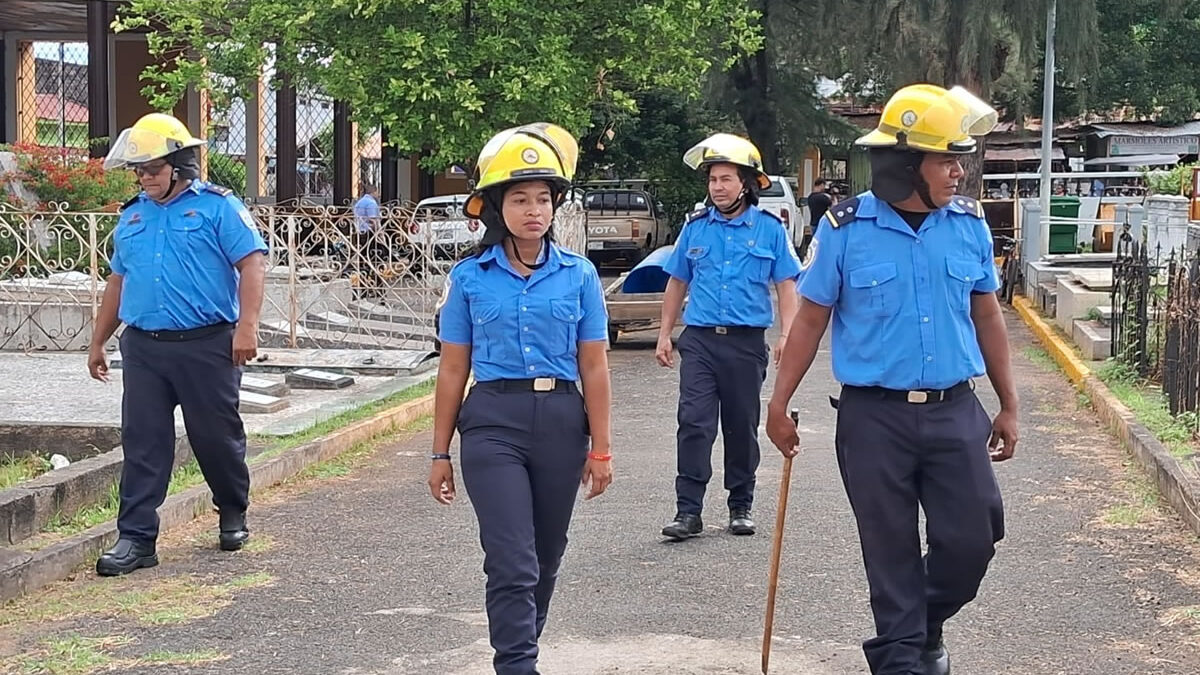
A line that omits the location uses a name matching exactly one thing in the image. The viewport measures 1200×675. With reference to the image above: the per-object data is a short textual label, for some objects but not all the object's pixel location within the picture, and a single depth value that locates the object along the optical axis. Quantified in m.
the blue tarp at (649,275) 8.81
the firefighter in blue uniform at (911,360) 4.70
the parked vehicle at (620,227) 29.00
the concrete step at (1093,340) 14.06
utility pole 23.31
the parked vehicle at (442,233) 15.01
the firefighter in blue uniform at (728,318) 7.43
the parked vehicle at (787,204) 27.75
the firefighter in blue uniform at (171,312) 6.72
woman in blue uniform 4.72
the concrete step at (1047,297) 19.69
